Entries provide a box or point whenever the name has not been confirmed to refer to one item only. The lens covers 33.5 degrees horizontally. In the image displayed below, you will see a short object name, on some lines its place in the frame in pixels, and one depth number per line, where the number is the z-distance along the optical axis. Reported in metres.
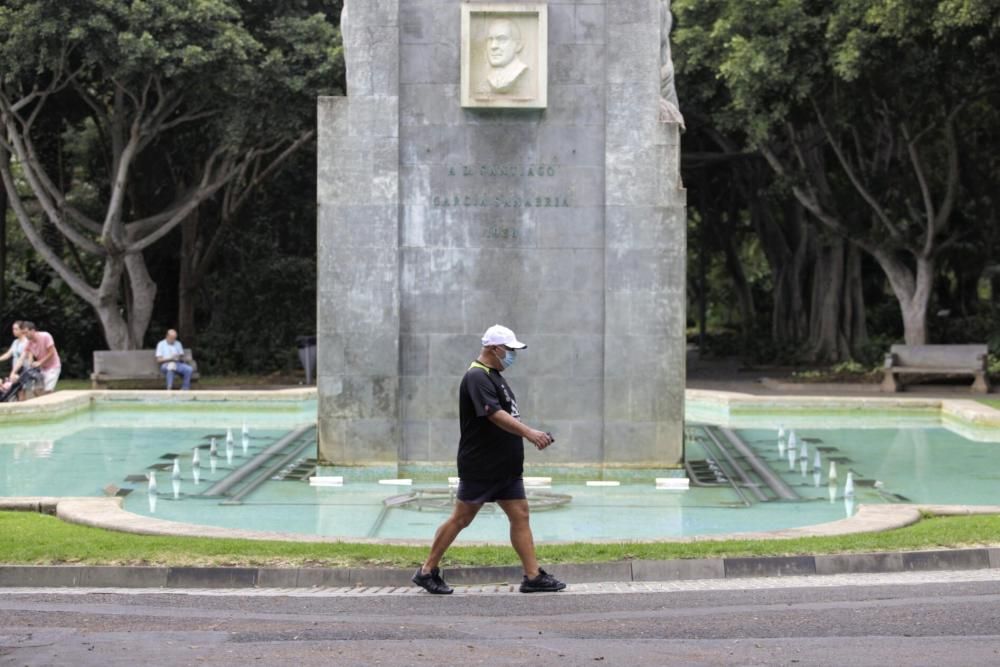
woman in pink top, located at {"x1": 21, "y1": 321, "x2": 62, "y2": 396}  25.98
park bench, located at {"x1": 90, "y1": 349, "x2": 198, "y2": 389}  30.86
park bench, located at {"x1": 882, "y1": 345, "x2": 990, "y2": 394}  30.67
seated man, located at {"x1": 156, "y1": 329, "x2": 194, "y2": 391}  29.94
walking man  10.37
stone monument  17.09
